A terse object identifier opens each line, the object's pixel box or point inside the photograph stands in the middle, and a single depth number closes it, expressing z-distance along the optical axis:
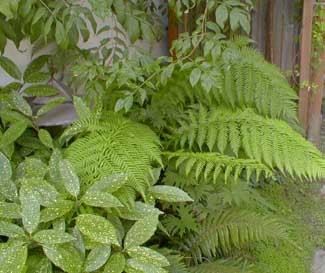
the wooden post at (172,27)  2.88
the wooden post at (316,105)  2.58
